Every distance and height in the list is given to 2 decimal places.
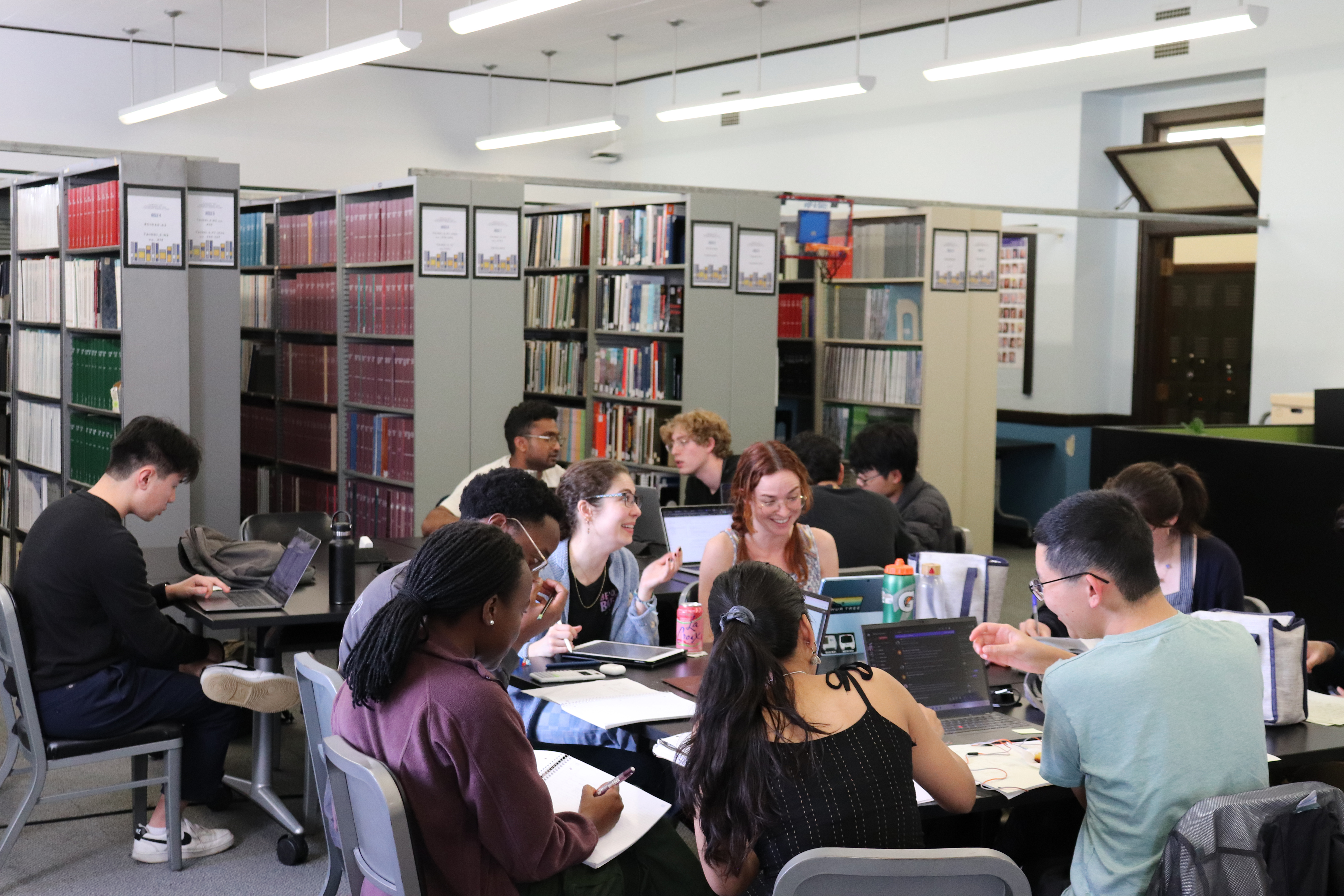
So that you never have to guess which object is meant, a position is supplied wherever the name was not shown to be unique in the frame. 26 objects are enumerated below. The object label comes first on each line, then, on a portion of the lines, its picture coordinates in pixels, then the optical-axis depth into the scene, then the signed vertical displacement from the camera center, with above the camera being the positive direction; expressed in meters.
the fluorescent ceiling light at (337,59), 7.32 +1.73
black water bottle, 3.70 -0.70
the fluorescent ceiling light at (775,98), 8.39 +1.76
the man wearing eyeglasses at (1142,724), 2.08 -0.63
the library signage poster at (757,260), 6.70 +0.43
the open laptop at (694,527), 4.52 -0.68
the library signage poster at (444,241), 6.00 +0.44
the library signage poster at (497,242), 6.10 +0.45
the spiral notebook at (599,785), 2.25 -0.90
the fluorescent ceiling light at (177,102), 9.17 +1.74
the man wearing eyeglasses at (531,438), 5.21 -0.43
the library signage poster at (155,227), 5.48 +0.44
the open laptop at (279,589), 3.69 -0.81
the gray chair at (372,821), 1.94 -0.81
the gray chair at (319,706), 2.50 -0.79
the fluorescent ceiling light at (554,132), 9.84 +1.75
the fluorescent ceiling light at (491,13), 6.67 +1.76
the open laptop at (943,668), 2.74 -0.73
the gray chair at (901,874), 1.77 -0.76
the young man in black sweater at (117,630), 3.33 -0.83
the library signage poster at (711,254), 6.61 +0.45
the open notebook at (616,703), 2.68 -0.82
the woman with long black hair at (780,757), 1.95 -0.66
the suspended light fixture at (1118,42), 6.36 +1.68
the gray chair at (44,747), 3.22 -1.13
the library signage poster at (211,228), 5.68 +0.45
